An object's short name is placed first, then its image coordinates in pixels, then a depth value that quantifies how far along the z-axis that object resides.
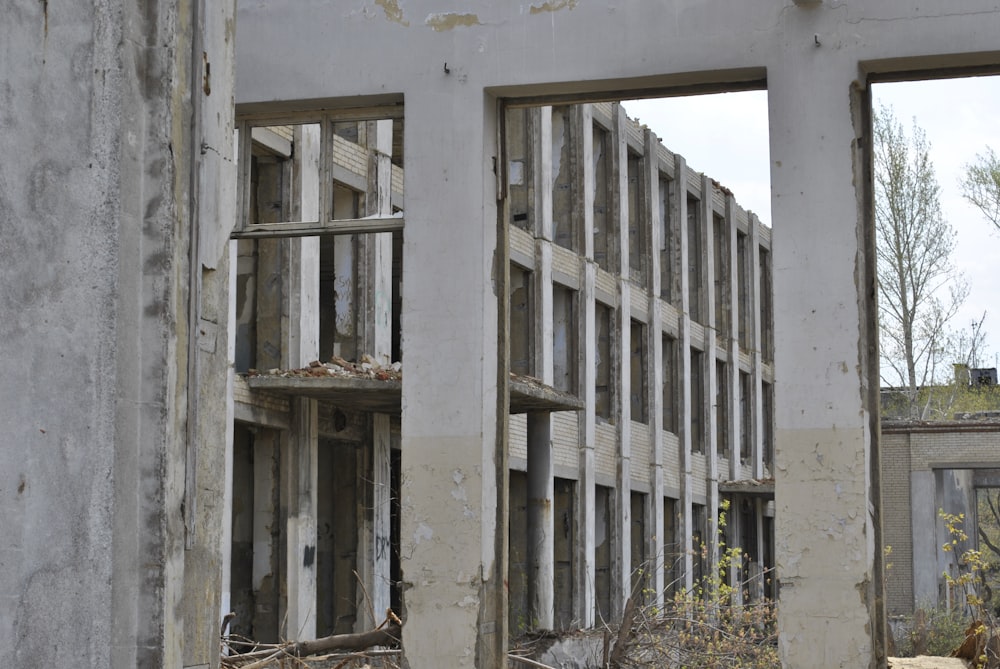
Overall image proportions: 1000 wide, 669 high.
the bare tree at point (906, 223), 38.22
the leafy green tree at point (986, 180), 38.28
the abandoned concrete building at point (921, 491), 29.78
